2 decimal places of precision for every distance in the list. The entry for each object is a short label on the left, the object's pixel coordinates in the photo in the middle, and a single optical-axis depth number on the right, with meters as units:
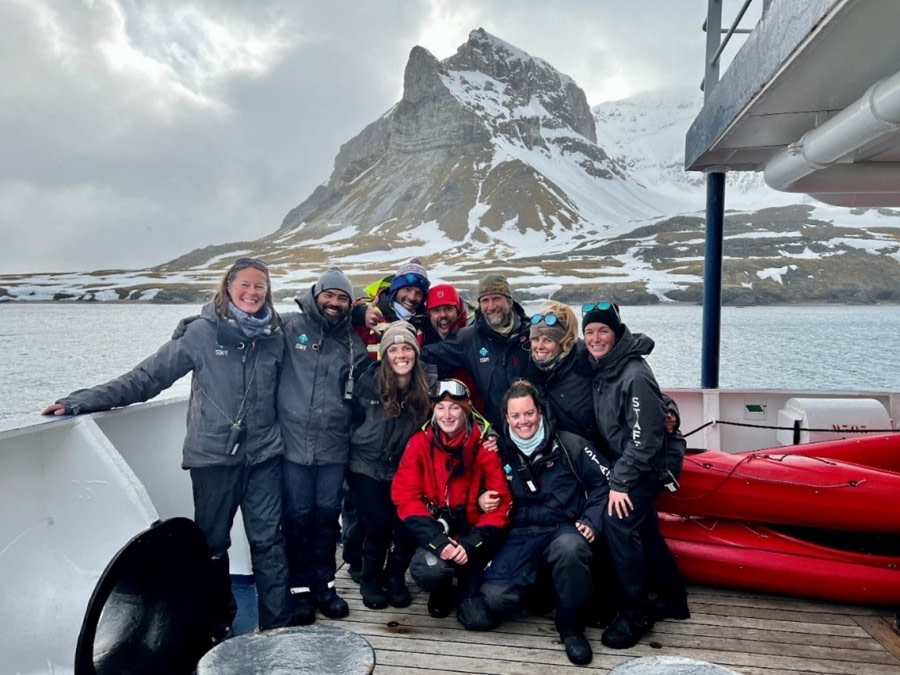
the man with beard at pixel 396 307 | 3.07
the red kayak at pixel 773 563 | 2.62
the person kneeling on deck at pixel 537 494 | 2.49
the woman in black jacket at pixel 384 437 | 2.65
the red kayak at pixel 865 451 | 3.30
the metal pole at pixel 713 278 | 4.66
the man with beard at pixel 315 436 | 2.60
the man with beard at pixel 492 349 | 2.91
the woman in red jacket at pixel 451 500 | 2.51
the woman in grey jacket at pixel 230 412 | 2.42
